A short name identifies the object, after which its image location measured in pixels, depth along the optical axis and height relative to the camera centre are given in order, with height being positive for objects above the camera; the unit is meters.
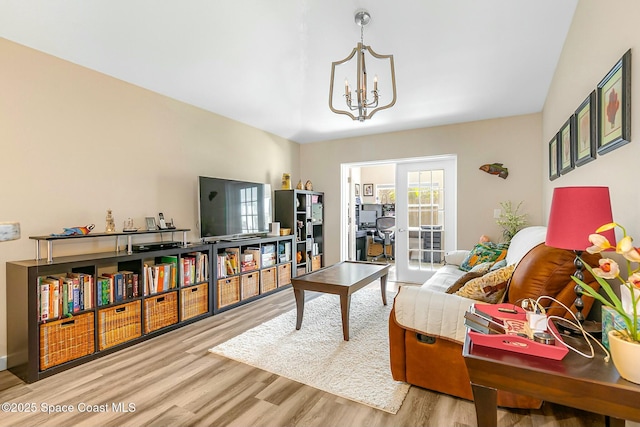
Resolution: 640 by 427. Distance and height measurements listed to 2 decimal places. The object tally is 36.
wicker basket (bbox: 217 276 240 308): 3.66 -0.94
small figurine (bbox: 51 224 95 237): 2.55 -0.14
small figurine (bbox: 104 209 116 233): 2.90 -0.09
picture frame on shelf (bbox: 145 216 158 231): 3.27 -0.10
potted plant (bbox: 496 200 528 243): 4.02 -0.13
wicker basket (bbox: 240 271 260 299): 3.97 -0.94
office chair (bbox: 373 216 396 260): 7.19 -0.47
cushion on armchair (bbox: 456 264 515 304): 1.98 -0.50
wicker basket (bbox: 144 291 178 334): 2.92 -0.95
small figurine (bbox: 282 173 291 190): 5.19 +0.50
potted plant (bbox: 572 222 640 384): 0.92 -0.33
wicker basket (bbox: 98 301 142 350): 2.58 -0.95
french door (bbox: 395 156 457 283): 4.80 -0.08
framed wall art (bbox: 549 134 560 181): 3.03 +0.52
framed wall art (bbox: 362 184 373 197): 8.51 +0.59
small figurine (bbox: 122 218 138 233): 3.13 -0.12
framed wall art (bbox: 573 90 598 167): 1.87 +0.51
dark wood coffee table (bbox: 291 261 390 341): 2.80 -0.67
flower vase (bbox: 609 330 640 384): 0.93 -0.45
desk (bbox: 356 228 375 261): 6.81 -0.67
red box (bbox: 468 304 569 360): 1.11 -0.49
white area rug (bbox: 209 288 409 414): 2.08 -1.16
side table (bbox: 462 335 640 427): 0.94 -0.56
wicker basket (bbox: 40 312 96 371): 2.26 -0.94
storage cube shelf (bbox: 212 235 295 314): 3.68 -0.74
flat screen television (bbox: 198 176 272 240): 3.69 +0.06
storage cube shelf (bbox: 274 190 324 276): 5.05 -0.15
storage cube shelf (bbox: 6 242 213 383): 2.23 -0.76
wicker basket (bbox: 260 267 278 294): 4.28 -0.94
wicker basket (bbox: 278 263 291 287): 4.62 -0.93
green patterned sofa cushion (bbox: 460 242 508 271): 3.38 -0.49
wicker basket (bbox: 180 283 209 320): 3.25 -0.94
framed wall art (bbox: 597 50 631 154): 1.42 +0.51
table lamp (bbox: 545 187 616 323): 1.30 -0.03
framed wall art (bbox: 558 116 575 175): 2.43 +0.53
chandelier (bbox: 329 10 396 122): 2.16 +0.93
